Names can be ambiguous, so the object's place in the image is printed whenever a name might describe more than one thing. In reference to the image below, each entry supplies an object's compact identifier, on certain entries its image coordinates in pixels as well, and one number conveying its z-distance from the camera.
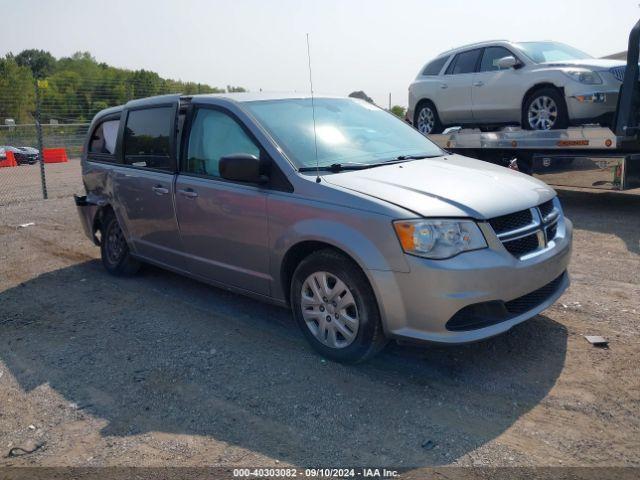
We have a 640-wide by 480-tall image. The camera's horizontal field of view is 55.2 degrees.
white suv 8.83
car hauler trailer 8.45
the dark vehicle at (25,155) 28.86
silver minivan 3.61
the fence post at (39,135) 12.52
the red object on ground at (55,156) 27.52
